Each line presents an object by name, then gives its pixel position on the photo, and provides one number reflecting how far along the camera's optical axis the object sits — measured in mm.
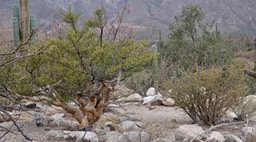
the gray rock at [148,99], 14864
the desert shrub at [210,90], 8984
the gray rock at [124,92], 14639
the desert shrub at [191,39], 22203
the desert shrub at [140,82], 17766
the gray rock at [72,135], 7182
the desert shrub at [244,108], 9637
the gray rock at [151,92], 16778
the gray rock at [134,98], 15594
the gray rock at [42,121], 8914
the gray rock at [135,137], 6652
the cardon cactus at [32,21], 13521
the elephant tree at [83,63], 8289
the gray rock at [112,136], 7234
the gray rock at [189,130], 7494
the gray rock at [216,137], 7184
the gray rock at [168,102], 14265
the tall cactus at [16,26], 11994
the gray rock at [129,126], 8290
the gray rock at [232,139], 6905
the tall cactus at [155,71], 17248
